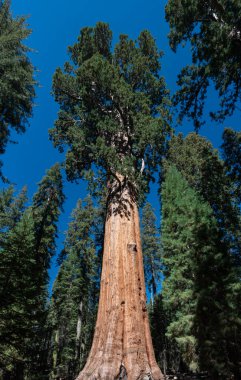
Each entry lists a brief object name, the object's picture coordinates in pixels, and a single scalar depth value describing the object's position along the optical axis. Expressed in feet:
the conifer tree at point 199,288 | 34.68
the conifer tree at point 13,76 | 31.19
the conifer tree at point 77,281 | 79.41
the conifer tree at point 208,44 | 23.32
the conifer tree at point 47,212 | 64.23
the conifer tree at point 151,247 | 97.62
